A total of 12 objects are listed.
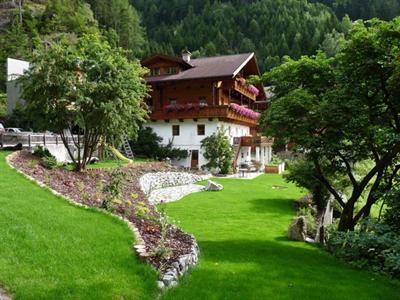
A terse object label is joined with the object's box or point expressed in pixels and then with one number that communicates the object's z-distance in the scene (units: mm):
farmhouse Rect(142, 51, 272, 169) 34531
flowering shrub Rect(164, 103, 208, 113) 34250
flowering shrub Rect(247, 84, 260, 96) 41750
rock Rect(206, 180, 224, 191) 24328
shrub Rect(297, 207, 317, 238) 15680
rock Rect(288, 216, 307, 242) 13609
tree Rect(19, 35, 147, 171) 18031
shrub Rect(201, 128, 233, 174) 33062
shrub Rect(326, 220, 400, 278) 7704
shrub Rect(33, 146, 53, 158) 19586
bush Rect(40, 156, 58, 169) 17689
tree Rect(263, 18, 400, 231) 10898
